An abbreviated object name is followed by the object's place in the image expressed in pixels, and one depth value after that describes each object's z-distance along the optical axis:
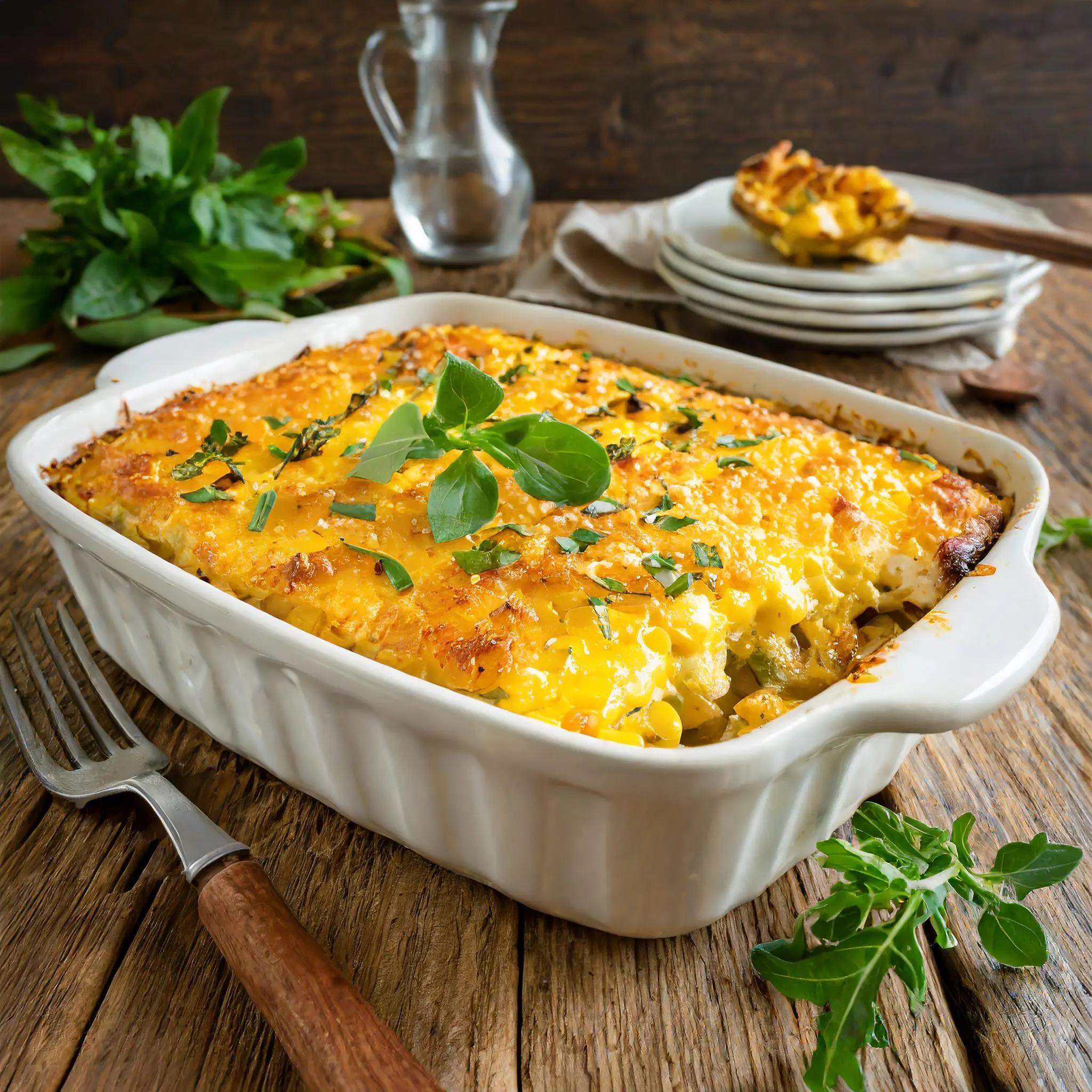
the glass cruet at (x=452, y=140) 1.28
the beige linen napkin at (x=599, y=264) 1.28
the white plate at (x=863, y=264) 1.18
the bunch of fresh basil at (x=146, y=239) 1.20
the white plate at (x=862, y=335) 1.19
